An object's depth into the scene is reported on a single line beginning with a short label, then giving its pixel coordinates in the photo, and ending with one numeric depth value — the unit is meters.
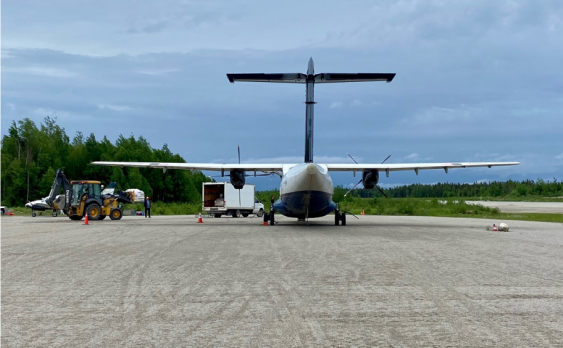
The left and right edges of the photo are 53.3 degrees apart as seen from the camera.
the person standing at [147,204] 41.53
